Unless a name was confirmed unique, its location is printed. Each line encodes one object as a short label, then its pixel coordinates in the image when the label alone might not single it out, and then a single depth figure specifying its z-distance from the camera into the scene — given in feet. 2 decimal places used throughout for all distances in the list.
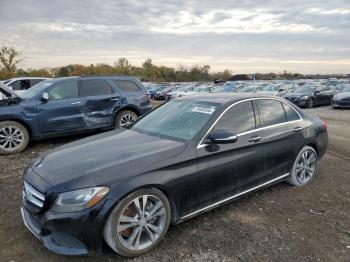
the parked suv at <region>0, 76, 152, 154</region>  24.70
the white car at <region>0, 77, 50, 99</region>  55.01
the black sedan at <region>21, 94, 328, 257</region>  10.00
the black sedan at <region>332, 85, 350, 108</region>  59.67
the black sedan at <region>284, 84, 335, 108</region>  65.46
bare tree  162.75
